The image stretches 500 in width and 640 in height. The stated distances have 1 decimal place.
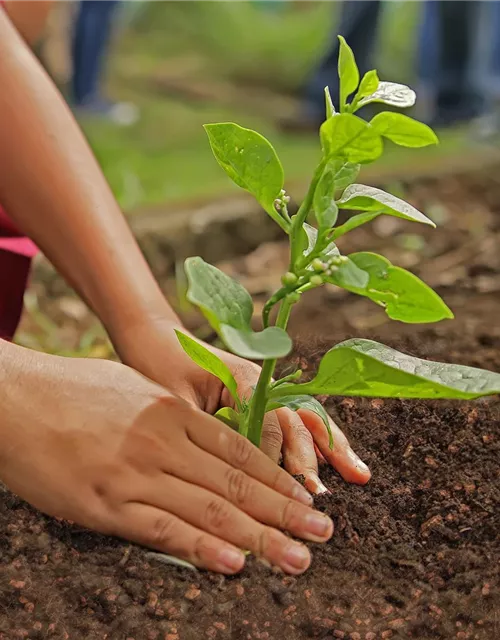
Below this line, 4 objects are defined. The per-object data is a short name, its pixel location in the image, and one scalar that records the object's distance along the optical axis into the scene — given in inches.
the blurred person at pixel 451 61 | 129.3
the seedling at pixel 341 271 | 28.0
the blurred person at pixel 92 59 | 127.0
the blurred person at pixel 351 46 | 131.3
